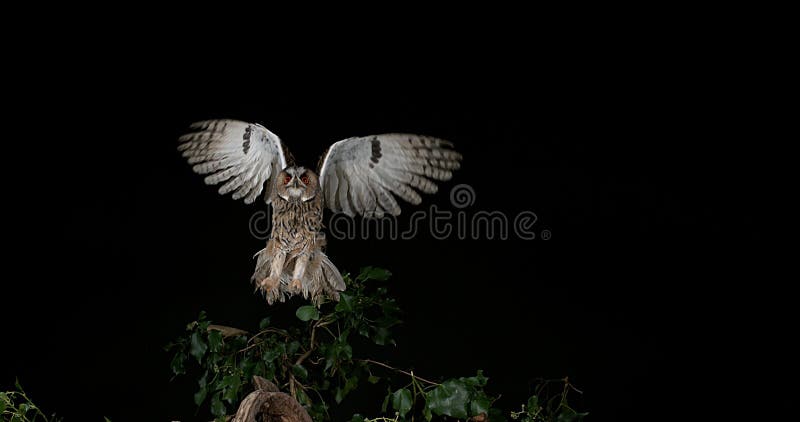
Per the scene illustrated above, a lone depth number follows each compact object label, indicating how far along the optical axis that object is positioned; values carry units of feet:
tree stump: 12.96
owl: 14.98
